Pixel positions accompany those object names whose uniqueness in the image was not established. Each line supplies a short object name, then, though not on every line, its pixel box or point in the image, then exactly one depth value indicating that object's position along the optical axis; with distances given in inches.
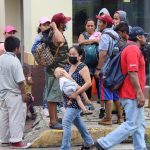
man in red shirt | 359.4
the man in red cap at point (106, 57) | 447.4
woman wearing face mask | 385.2
